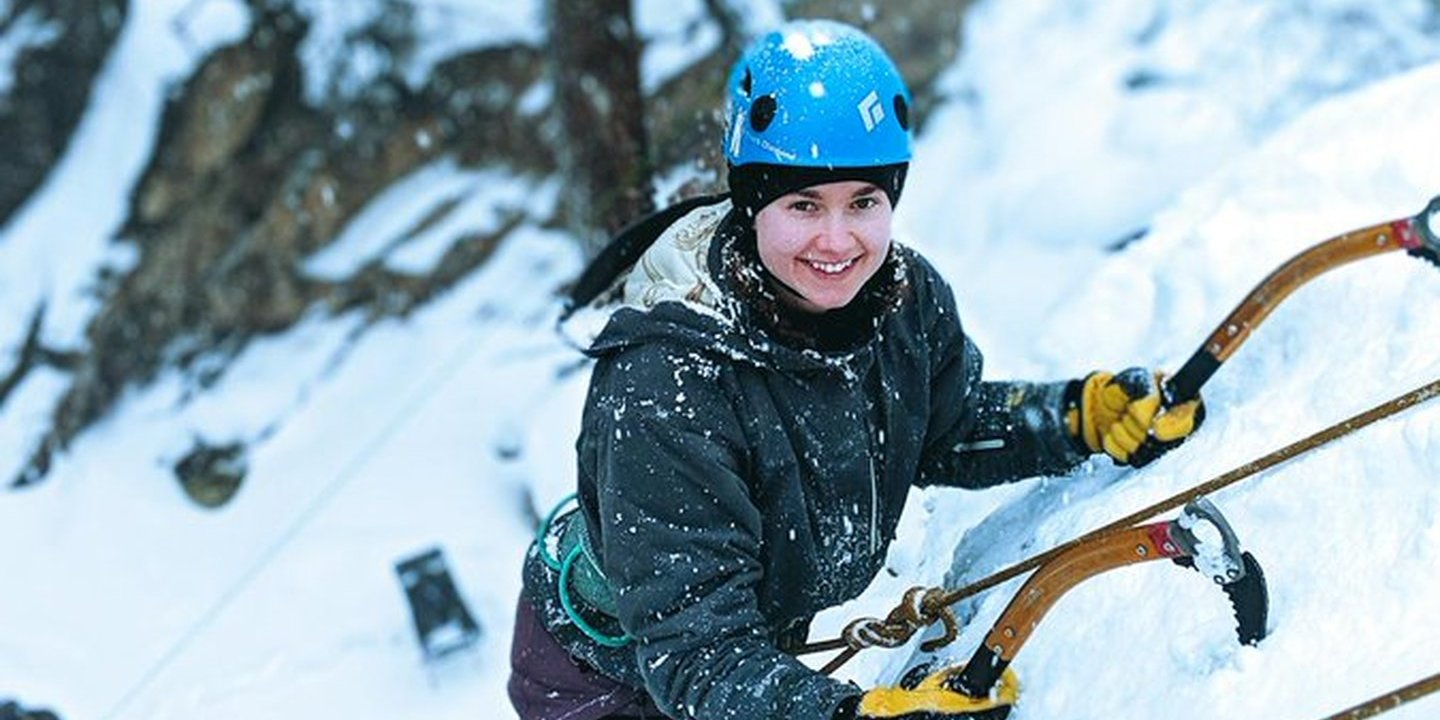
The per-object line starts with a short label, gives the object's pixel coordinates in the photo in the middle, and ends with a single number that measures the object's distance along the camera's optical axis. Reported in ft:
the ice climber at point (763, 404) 8.06
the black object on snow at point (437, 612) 18.52
